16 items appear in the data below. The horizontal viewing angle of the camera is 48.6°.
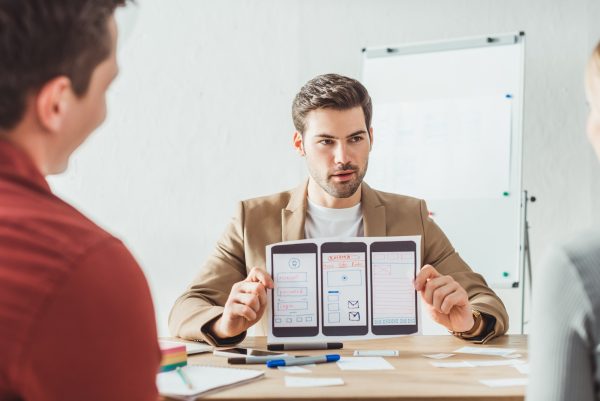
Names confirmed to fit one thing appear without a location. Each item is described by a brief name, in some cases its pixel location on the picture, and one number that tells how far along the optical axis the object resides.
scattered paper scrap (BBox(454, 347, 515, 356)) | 1.58
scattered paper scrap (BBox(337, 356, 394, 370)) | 1.41
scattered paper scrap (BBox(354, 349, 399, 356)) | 1.57
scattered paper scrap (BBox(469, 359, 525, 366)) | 1.45
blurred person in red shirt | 0.63
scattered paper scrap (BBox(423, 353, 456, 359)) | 1.53
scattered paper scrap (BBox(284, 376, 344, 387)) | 1.25
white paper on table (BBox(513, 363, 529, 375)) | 1.37
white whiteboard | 2.88
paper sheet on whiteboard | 2.91
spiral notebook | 1.20
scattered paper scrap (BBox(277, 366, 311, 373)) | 1.38
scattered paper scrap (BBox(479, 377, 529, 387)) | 1.25
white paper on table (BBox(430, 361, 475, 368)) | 1.43
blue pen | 1.42
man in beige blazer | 2.13
